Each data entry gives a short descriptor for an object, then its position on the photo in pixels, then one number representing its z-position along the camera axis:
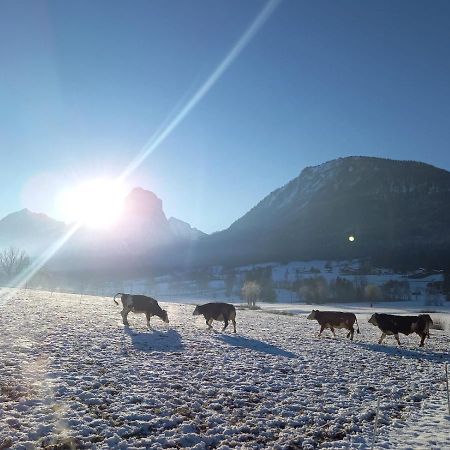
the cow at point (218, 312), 28.36
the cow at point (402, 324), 27.59
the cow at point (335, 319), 28.97
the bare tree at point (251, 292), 130.62
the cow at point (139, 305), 26.58
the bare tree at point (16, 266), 120.41
